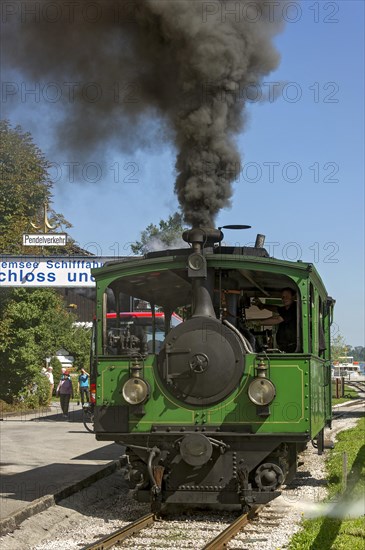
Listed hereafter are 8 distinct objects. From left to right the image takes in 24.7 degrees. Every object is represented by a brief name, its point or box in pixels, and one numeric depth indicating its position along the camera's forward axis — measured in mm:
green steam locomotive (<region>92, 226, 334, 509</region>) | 8367
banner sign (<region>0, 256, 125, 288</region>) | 19484
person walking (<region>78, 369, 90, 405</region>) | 24819
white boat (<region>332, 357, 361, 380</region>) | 77600
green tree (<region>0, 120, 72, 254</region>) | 24672
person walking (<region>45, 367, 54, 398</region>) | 28216
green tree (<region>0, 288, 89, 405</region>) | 25438
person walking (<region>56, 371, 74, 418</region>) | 23969
